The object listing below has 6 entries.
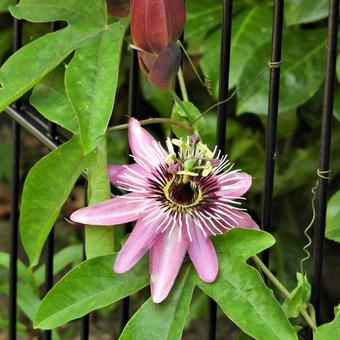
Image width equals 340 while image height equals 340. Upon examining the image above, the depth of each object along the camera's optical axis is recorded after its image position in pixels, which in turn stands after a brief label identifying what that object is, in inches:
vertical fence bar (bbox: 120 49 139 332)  22.9
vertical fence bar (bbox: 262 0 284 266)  20.3
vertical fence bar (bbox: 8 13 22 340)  27.5
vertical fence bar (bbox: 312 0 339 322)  19.5
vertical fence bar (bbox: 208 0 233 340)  21.2
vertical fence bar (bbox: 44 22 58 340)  27.0
